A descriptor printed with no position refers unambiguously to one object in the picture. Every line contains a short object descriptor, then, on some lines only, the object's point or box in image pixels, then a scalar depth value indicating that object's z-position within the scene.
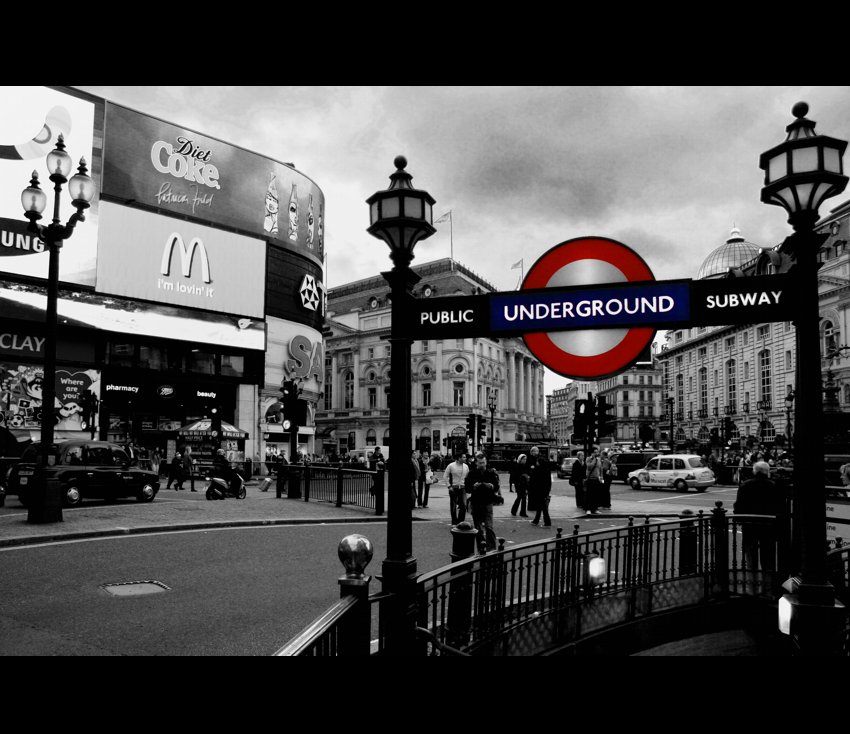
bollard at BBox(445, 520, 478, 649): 5.13
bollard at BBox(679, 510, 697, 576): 8.41
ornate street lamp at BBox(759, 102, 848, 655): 4.23
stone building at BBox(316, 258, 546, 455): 85.25
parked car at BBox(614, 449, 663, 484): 37.09
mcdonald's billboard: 37.44
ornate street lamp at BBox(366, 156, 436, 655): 4.52
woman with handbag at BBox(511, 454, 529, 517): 18.81
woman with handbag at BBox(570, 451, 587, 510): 21.44
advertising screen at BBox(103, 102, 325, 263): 38.41
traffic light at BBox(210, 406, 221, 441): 30.41
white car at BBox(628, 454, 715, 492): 30.31
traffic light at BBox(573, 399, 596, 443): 17.91
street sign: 3.58
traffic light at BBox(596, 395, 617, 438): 17.60
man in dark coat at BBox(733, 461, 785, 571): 8.61
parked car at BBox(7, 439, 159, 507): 16.80
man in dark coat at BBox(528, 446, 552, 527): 16.20
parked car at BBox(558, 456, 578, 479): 44.88
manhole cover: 8.05
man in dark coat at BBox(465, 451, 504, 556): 11.62
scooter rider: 20.74
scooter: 19.70
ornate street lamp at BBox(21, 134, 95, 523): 12.71
